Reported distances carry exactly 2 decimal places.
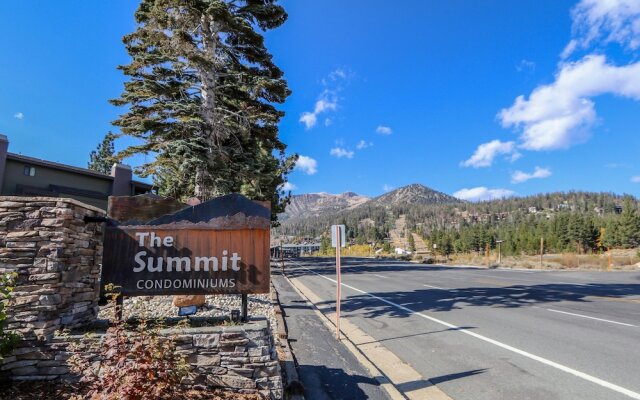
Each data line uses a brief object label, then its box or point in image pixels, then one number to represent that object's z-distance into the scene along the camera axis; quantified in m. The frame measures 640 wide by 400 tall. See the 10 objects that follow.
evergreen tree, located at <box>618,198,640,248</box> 71.38
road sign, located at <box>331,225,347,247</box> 8.82
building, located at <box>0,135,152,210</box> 19.28
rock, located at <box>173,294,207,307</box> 7.44
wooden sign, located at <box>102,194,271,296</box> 4.82
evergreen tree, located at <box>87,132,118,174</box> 46.06
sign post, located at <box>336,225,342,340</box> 8.58
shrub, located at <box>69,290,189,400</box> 3.04
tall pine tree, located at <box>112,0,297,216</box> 10.73
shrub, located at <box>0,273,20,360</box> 3.79
